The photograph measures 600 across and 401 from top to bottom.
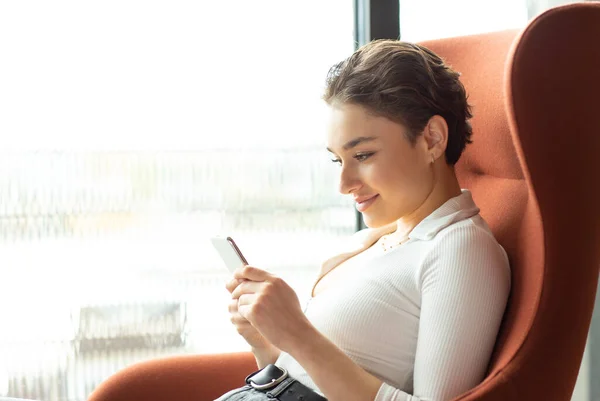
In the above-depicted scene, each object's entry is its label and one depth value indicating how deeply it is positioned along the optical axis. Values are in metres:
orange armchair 1.10
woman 1.11
